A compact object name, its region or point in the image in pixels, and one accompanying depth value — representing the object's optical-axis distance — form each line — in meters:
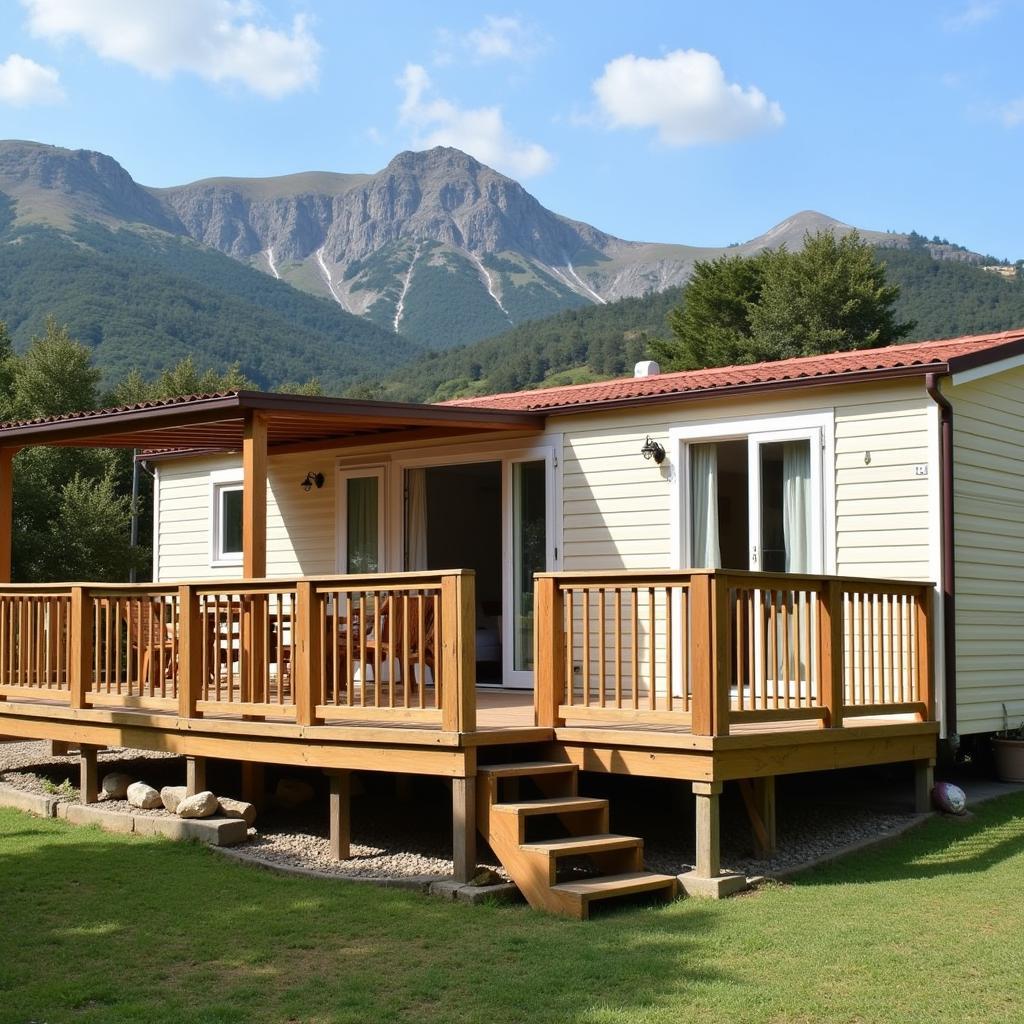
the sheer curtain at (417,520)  11.27
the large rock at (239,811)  8.18
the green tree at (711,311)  39.19
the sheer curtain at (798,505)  9.09
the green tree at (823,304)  37.78
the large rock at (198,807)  8.09
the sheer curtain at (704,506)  9.52
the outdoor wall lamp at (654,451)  9.72
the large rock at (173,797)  8.47
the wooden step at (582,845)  6.41
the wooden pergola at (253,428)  8.49
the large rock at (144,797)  8.70
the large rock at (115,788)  9.27
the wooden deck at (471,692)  6.80
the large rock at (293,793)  9.01
